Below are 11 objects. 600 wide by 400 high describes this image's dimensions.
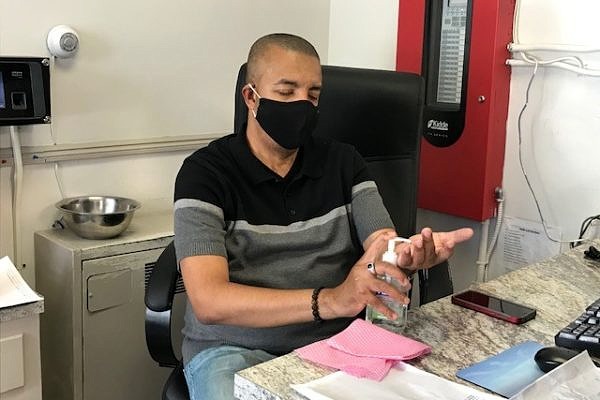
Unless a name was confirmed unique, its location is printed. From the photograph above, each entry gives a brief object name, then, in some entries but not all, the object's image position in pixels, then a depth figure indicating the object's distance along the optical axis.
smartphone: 1.33
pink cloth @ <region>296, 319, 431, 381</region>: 1.10
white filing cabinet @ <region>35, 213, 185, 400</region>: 2.15
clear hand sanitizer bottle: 1.24
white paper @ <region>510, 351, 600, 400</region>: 0.97
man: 1.44
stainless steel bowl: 2.17
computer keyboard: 1.16
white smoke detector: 2.18
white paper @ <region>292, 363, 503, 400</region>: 1.01
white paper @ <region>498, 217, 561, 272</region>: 2.38
